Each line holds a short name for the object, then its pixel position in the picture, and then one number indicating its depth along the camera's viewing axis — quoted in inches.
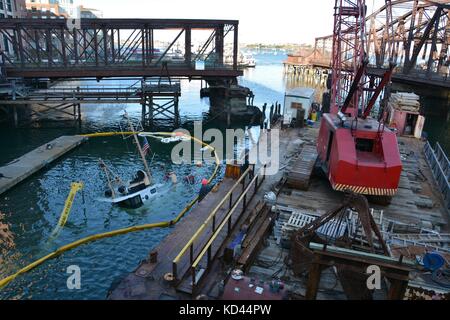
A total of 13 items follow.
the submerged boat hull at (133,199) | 947.7
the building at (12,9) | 2741.6
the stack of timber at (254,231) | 527.8
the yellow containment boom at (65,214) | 815.5
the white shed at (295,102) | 1600.6
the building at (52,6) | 5374.0
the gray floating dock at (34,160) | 1071.6
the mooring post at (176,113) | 1897.9
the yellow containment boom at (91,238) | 665.0
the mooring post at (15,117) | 1776.6
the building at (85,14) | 5928.2
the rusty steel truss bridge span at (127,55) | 1887.3
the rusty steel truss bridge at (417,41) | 2549.2
